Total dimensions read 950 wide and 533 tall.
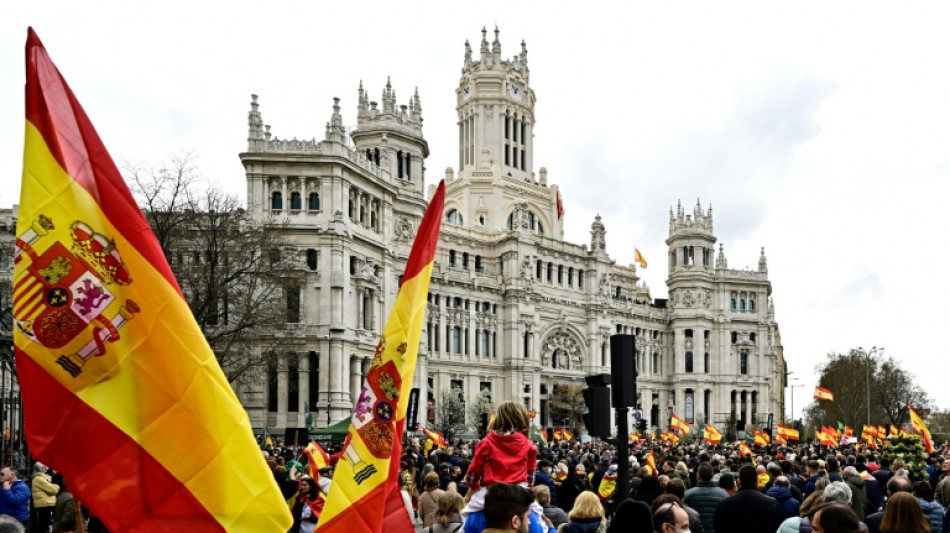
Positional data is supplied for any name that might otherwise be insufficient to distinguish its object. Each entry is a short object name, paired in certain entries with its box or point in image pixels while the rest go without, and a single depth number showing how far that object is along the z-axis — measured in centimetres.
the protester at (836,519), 493
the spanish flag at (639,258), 9260
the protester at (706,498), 1051
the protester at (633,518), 623
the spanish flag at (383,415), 605
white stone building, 5150
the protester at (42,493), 1492
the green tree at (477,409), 6988
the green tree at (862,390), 9750
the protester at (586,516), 727
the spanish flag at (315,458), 1558
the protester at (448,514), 915
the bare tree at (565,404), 7906
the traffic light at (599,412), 1045
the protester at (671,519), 601
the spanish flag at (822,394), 5409
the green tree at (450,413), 6406
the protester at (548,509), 909
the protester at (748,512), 869
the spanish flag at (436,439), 3120
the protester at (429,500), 1115
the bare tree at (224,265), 3472
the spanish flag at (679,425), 4422
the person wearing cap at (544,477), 1361
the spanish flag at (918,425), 2586
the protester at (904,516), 560
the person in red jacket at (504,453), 728
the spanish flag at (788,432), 3978
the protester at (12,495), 1280
